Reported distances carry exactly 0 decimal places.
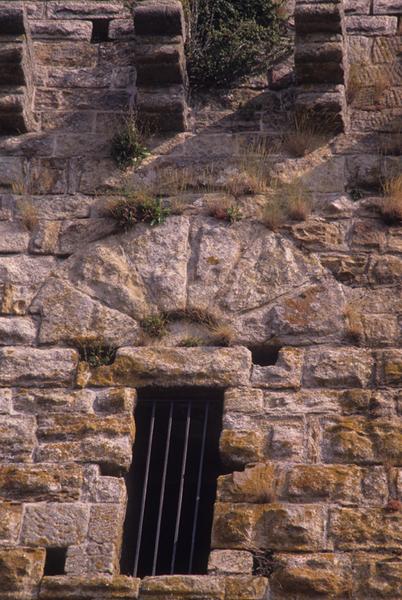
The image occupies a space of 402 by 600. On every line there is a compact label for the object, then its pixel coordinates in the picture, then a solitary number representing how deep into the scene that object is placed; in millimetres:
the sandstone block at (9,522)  16828
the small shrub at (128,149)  20266
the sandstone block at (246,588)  16109
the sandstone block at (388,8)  21484
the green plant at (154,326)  18594
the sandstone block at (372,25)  21381
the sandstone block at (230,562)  16422
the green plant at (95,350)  18422
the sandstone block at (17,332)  18609
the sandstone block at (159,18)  20469
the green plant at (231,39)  21000
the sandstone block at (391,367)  17953
